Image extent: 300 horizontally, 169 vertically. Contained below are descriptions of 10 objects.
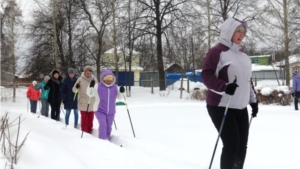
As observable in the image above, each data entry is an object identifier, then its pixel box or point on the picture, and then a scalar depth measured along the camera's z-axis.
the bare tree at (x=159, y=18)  26.80
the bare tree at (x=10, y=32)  22.02
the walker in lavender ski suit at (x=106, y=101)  6.45
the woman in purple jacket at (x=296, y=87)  12.41
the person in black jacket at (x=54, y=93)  9.95
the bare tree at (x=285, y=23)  23.53
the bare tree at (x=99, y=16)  25.66
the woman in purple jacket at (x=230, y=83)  3.23
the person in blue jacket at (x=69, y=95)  8.74
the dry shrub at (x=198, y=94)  19.06
